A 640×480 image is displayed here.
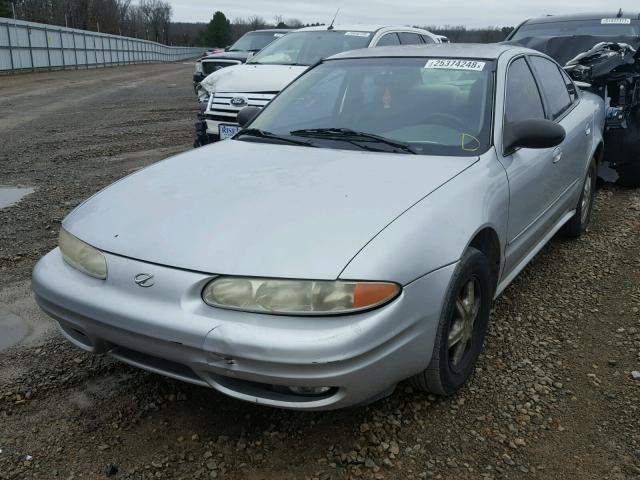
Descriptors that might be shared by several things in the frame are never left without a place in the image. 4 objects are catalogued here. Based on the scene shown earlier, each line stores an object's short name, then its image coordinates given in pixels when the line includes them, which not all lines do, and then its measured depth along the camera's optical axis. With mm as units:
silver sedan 2080
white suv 7184
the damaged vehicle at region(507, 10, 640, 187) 5977
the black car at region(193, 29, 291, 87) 11745
